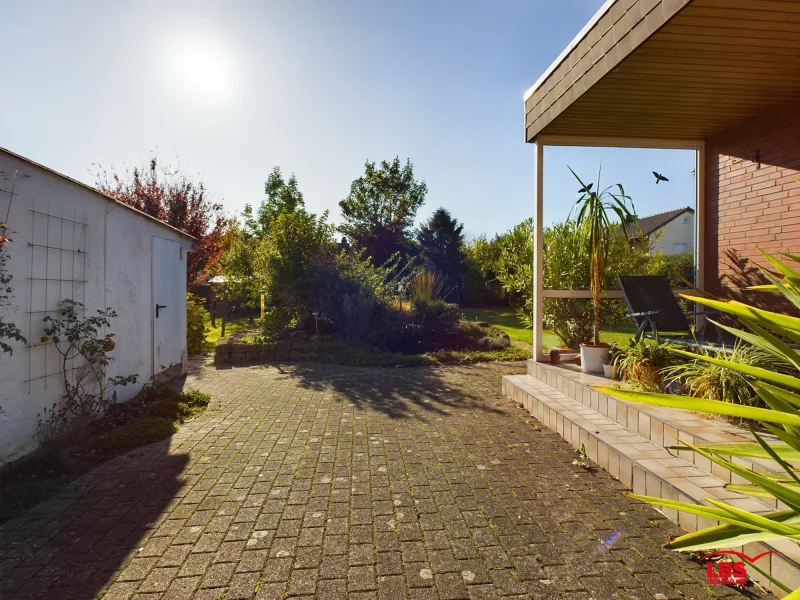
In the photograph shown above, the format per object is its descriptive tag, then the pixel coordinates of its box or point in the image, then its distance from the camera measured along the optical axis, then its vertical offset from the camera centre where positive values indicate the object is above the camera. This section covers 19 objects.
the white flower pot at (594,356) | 5.10 -0.57
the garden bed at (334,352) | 8.66 -0.96
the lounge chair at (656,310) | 4.76 -0.07
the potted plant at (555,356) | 5.93 -0.66
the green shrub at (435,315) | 10.52 -0.29
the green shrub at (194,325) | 9.23 -0.48
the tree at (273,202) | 27.69 +5.80
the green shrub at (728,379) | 3.22 -0.52
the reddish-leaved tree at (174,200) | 11.49 +2.43
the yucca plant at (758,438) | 0.96 -0.31
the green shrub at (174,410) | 4.97 -1.17
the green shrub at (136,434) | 3.99 -1.19
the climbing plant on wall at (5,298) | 3.13 +0.01
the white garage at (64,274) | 3.45 +0.24
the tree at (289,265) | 10.12 +0.77
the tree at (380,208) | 28.53 +5.63
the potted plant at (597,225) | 5.18 +0.86
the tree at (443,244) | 25.80 +3.40
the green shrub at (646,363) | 4.09 -0.53
